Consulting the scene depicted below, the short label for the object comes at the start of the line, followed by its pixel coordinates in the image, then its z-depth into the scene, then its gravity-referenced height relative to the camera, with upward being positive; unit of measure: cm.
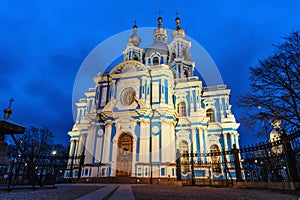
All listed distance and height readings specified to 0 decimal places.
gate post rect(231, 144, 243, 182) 1086 +20
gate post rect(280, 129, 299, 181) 709 +35
